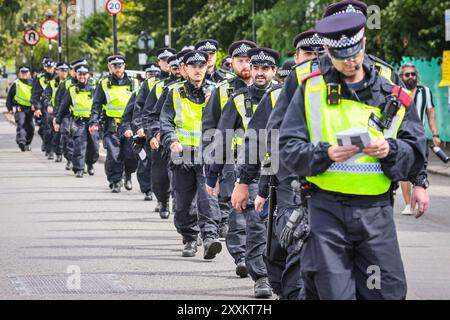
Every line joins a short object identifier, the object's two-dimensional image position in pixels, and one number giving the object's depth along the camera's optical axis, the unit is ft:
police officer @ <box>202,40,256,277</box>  34.86
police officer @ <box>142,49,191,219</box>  45.19
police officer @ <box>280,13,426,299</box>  21.39
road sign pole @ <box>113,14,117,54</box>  98.34
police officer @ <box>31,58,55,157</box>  97.25
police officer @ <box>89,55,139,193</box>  64.85
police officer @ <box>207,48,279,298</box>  31.99
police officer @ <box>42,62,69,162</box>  89.04
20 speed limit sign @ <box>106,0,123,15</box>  96.78
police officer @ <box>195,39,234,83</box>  43.27
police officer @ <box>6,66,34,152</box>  102.58
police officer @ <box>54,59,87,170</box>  80.91
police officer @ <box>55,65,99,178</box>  75.15
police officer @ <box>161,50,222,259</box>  40.06
